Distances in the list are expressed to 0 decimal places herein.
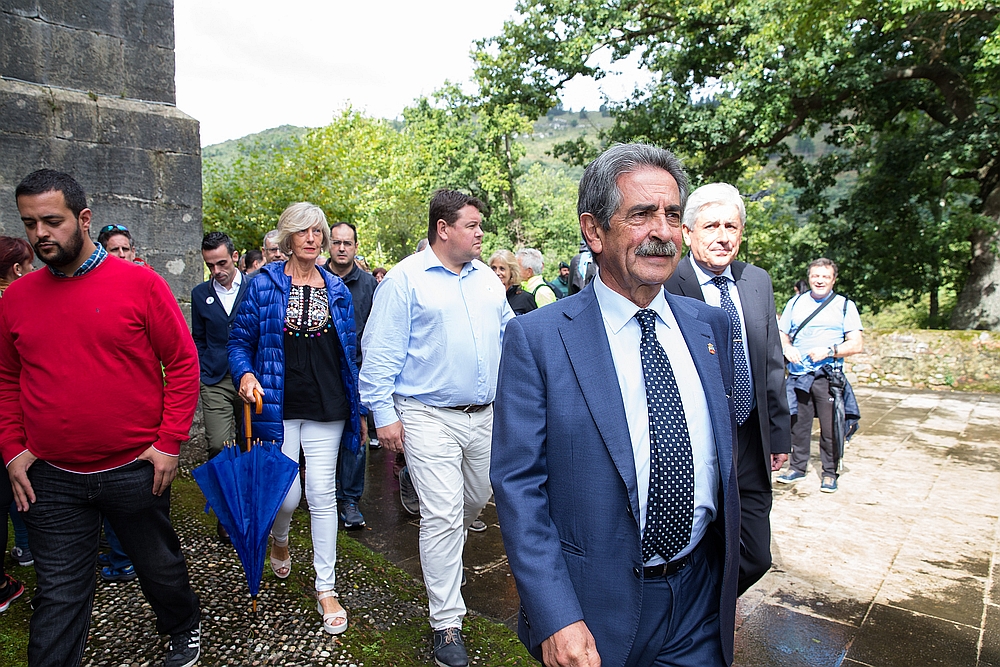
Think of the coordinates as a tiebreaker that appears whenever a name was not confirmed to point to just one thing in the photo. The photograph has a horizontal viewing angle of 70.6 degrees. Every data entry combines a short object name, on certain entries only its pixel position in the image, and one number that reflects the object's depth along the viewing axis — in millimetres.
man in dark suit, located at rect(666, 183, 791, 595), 3066
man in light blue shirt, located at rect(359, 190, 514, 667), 3479
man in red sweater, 2785
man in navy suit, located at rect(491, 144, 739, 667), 1806
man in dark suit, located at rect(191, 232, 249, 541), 5441
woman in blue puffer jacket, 3803
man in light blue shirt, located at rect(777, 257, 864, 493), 6367
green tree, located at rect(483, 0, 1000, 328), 15172
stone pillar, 5109
